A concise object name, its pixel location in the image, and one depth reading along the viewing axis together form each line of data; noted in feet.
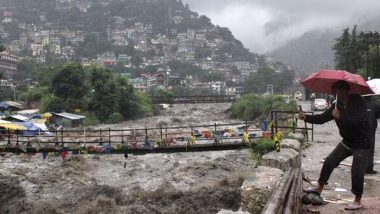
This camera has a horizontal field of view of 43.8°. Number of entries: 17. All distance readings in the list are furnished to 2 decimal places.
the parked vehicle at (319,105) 125.98
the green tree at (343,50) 183.78
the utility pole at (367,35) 110.54
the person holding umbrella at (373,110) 24.72
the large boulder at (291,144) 31.45
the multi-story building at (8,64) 367.41
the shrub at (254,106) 154.48
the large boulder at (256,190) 18.75
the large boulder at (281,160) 24.50
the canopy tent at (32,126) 111.36
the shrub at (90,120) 155.46
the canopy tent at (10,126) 97.39
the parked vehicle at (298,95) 302.78
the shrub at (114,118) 167.22
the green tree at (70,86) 173.27
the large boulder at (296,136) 38.91
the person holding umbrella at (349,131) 17.37
